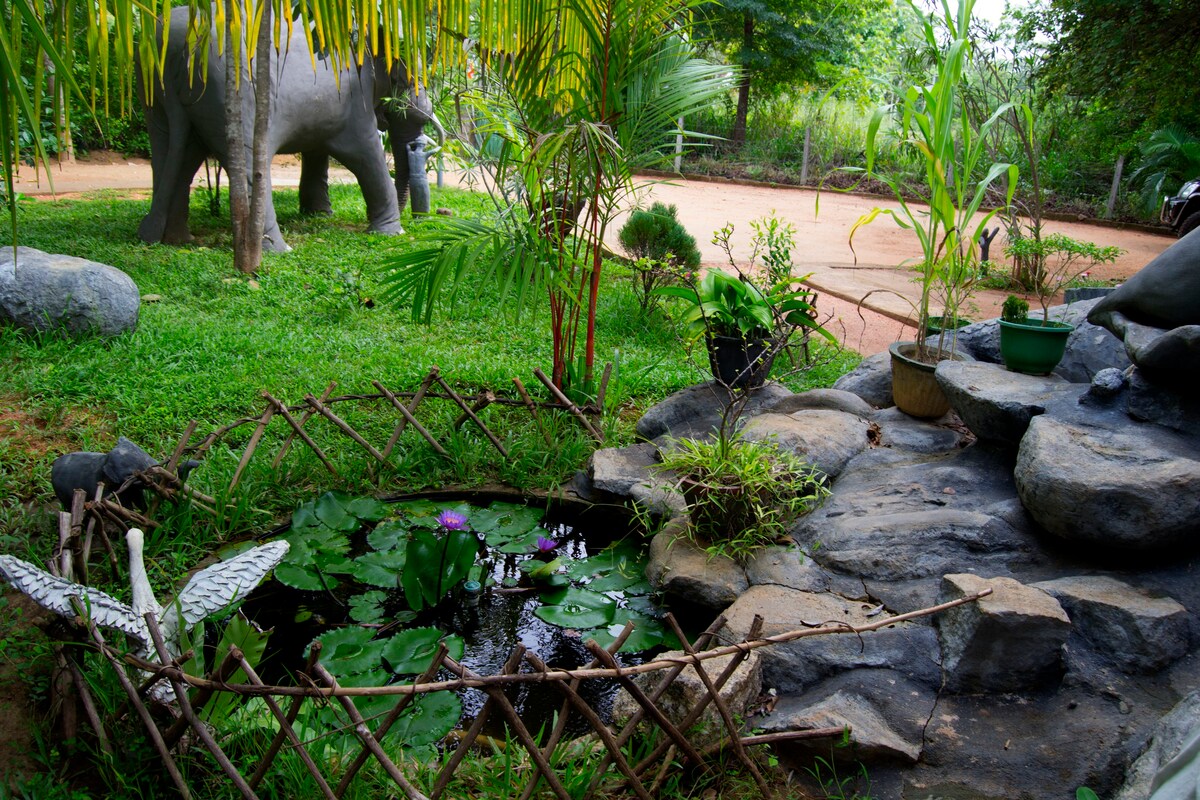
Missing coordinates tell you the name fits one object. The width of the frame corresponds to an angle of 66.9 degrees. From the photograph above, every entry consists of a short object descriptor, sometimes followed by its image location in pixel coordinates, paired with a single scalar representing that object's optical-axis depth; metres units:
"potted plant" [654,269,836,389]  4.23
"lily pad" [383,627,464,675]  2.69
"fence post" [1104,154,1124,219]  14.58
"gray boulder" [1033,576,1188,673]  2.38
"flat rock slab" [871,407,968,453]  3.80
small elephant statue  3.09
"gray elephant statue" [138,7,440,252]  6.84
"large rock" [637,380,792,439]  4.14
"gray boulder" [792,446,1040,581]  2.92
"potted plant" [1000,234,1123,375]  3.71
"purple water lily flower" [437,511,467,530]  3.06
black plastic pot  4.23
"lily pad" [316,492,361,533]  3.42
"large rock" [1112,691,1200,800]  1.92
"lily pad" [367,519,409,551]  3.38
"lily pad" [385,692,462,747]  2.38
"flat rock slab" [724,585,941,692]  2.54
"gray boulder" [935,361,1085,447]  3.27
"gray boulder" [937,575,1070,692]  2.38
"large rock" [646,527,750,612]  3.00
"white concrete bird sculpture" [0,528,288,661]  2.05
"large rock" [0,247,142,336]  4.75
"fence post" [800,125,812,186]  18.34
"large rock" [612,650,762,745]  2.31
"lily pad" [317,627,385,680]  2.67
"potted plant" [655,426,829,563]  3.11
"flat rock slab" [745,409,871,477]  3.63
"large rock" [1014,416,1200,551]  2.55
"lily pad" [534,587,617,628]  3.01
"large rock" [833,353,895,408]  4.52
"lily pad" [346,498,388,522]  3.50
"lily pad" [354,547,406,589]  3.15
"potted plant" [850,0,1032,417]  3.72
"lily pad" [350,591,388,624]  2.98
